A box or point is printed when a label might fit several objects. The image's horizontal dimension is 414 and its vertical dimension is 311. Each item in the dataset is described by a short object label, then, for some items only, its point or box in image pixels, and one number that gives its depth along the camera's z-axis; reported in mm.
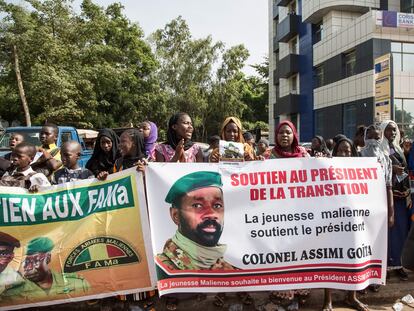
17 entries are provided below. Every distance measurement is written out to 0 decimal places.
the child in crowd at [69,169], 3777
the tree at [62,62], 18312
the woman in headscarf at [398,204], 4391
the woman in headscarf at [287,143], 3896
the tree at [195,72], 31656
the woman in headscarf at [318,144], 7167
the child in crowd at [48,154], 4332
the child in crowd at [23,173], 3577
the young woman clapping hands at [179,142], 3891
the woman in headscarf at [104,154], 4246
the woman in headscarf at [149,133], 5869
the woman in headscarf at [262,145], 7440
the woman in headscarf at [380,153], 3932
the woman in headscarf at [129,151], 3824
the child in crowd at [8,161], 4176
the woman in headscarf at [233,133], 4014
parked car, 9438
